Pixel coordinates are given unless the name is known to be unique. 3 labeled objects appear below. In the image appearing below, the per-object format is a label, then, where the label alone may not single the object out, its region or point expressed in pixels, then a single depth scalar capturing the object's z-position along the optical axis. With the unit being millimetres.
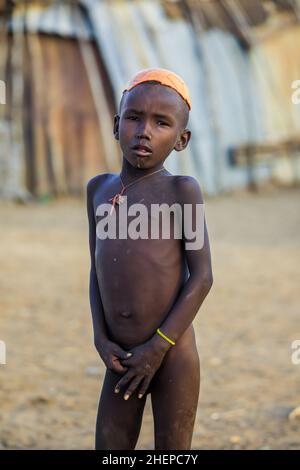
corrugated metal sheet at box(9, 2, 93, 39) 11156
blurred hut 11336
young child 1977
